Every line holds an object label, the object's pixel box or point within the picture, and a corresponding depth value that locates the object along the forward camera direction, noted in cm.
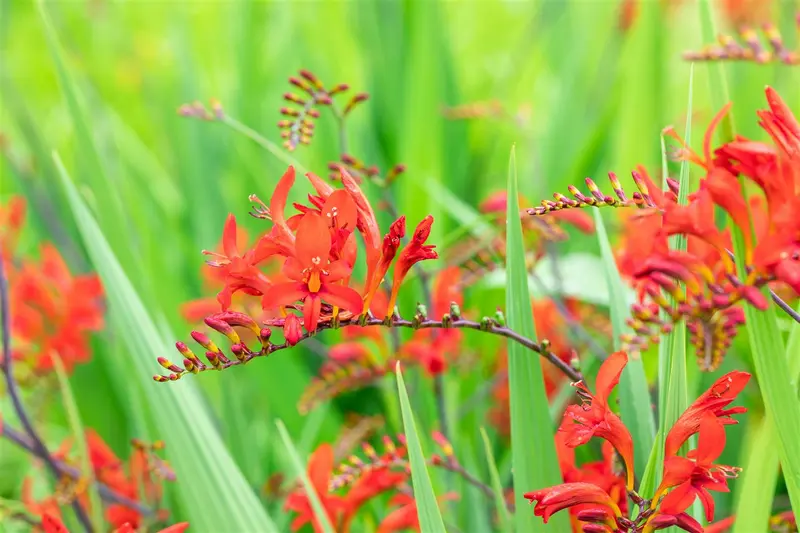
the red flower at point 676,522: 117
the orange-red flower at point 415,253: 119
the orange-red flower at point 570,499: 117
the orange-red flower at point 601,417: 118
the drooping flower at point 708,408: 118
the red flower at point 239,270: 119
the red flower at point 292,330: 117
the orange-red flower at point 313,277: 118
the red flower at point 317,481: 129
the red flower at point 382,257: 119
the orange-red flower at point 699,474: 117
